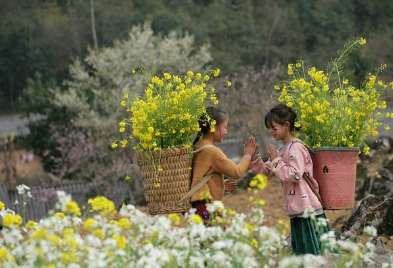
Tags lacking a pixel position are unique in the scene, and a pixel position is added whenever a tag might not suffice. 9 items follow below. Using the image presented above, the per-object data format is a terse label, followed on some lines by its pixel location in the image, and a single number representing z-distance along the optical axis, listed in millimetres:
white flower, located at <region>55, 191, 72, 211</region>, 6815
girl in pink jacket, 10323
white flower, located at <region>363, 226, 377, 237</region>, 6932
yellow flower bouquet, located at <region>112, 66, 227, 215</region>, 10155
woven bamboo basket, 10148
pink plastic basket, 10659
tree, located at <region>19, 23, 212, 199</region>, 37087
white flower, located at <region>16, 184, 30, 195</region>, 8448
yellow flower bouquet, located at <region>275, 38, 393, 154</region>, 10732
